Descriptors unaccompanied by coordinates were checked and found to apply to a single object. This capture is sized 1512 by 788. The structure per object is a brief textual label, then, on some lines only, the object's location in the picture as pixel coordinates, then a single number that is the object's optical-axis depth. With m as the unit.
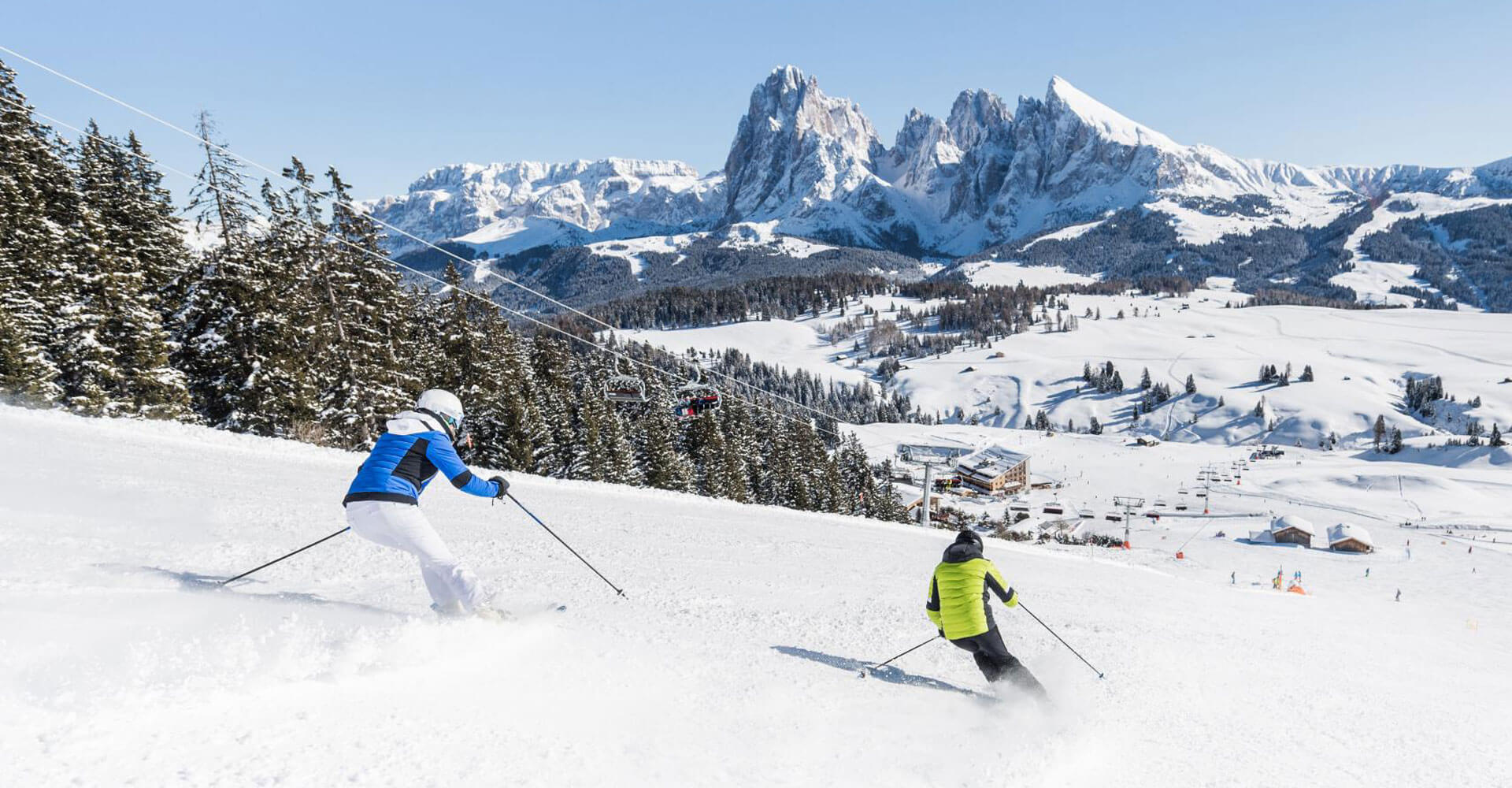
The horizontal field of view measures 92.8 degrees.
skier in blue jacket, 6.16
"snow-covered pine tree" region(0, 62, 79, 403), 21.70
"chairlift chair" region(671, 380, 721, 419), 33.03
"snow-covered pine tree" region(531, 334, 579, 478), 40.22
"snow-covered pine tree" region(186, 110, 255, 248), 29.08
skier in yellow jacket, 6.75
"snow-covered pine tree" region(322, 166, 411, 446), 30.78
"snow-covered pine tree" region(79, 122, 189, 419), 24.97
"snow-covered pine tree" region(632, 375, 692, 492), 44.44
